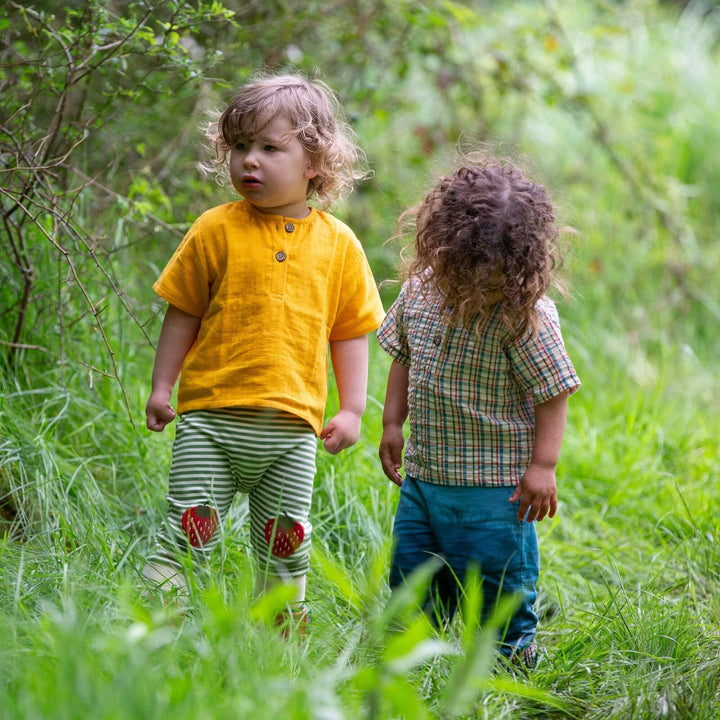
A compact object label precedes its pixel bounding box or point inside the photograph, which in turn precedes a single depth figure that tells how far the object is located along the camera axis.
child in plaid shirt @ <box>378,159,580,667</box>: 4.33
